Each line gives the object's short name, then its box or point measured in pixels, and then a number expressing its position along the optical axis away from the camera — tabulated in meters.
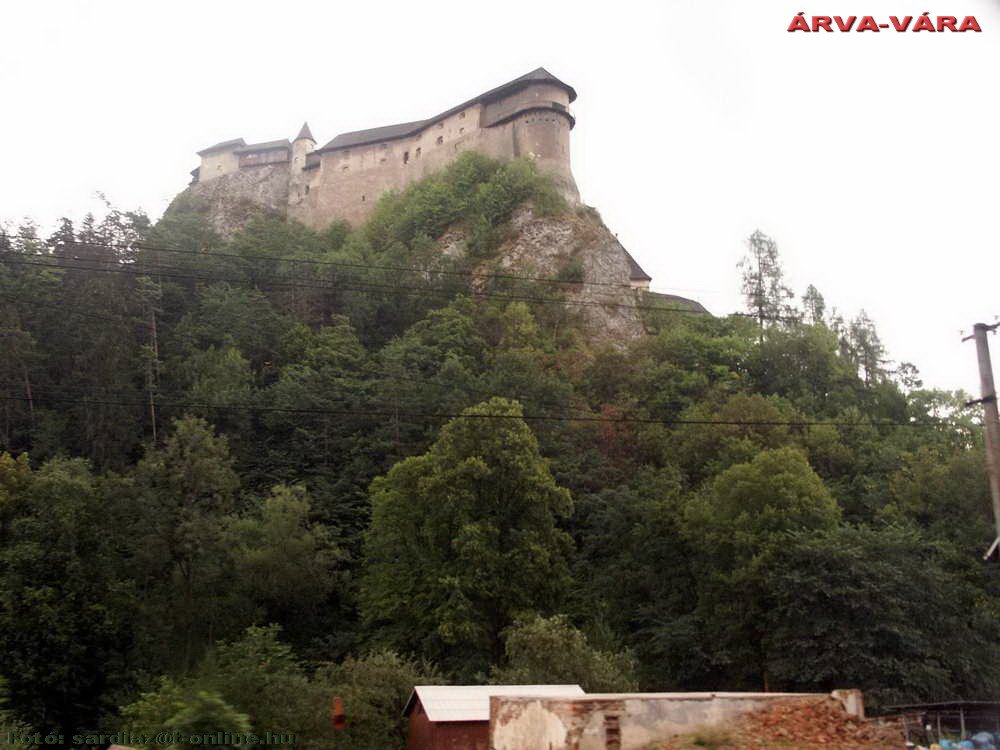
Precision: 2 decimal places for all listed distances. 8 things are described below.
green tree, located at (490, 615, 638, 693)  30.69
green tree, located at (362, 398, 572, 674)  37.56
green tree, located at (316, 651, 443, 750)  28.12
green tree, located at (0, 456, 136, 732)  33.84
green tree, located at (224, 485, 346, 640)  42.31
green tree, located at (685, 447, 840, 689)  35.56
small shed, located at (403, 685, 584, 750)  25.48
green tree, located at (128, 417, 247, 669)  39.84
